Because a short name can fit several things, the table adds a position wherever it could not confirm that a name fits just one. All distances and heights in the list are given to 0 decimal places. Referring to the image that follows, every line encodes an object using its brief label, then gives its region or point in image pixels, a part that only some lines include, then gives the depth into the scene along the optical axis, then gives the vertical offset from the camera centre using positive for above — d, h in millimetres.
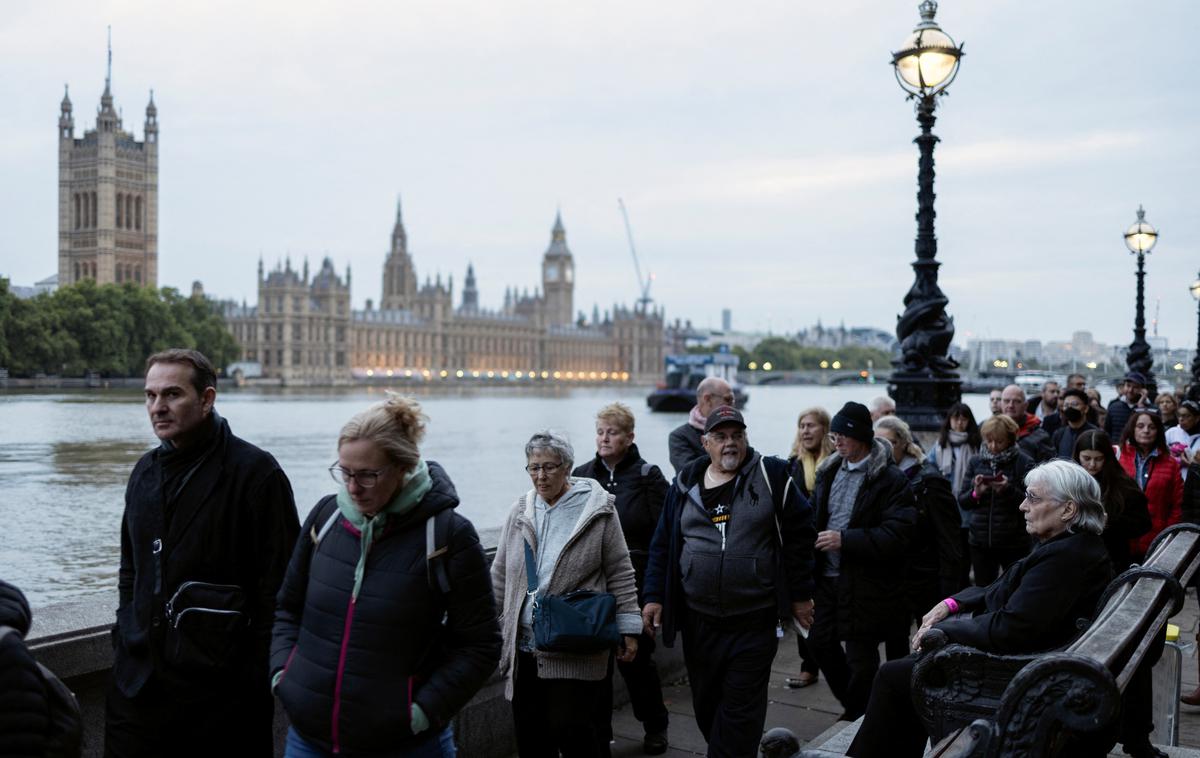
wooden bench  1852 -582
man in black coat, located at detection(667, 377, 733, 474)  5430 -262
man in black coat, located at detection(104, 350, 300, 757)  2832 -555
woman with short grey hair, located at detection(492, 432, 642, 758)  3633 -704
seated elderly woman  3219 -644
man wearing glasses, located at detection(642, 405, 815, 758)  3941 -727
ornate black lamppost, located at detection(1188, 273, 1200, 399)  15188 +56
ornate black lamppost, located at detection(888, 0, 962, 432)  7914 +574
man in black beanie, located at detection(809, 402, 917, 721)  4520 -727
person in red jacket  5867 -504
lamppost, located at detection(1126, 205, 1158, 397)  15375 +1040
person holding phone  5723 -601
